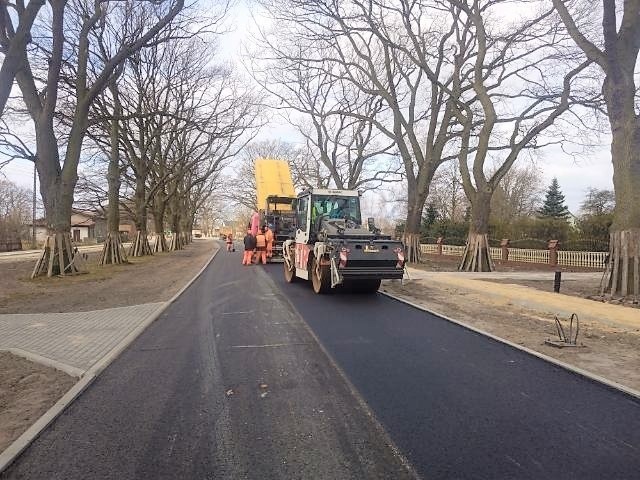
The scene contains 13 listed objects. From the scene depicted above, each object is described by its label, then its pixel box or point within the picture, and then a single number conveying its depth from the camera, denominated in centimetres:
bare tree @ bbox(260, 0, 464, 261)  2416
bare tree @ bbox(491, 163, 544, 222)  5603
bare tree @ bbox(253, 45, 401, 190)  3535
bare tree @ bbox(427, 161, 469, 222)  6400
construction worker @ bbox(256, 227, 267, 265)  2762
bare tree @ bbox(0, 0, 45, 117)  935
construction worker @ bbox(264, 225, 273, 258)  2780
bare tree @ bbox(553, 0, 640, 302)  1295
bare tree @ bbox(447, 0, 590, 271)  2123
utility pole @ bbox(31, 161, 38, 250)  5051
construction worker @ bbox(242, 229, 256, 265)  2752
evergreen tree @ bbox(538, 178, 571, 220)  5153
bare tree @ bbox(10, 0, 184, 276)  1856
